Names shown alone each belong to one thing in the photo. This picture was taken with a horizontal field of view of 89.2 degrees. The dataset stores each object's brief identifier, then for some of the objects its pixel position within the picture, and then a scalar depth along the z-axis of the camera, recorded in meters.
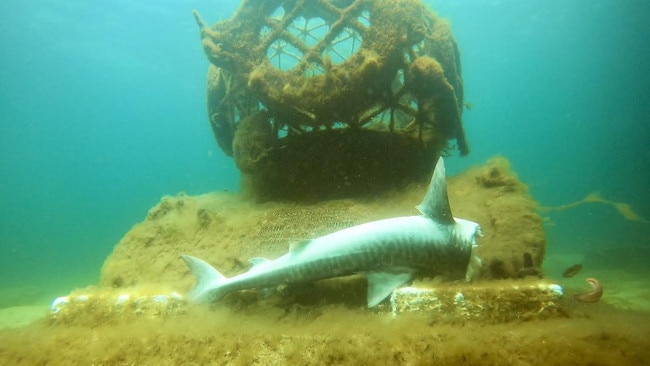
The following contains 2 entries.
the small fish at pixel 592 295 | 3.72
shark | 3.62
